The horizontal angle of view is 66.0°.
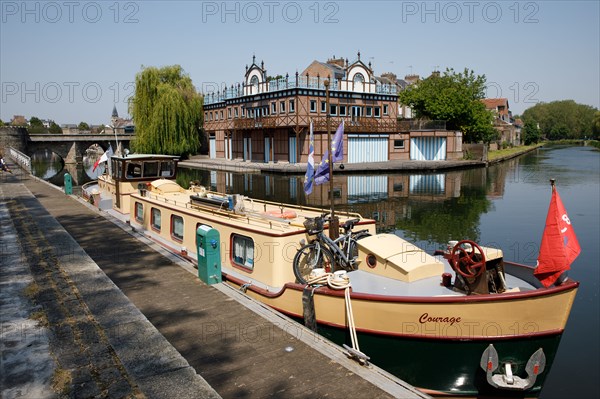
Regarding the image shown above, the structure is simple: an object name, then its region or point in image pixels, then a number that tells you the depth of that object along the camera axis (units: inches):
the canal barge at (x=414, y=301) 316.8
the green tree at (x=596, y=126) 4077.3
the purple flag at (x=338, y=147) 447.8
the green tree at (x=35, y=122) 6129.9
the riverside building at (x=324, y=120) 1916.8
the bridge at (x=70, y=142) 2551.7
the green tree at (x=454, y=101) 2170.3
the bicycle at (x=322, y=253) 400.8
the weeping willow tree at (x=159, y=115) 2269.9
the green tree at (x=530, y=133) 4325.8
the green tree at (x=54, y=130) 4019.4
